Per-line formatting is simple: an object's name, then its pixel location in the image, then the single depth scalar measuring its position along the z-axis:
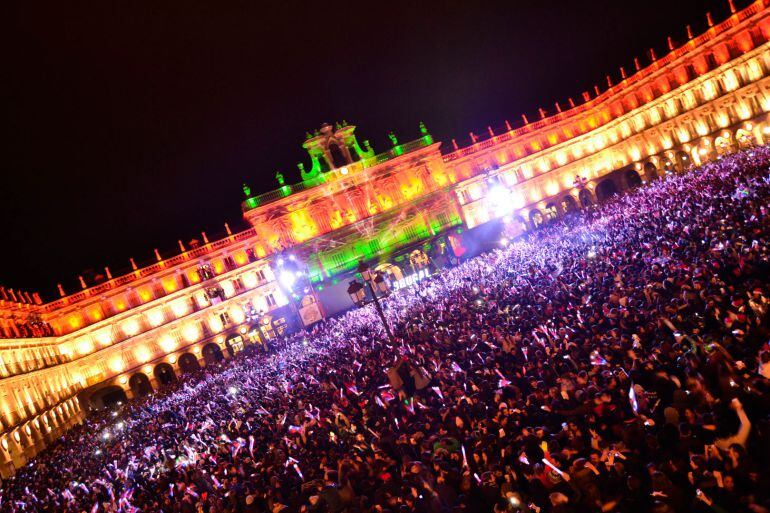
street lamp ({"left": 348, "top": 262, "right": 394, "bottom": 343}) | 14.43
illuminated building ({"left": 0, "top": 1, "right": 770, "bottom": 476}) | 40.09
